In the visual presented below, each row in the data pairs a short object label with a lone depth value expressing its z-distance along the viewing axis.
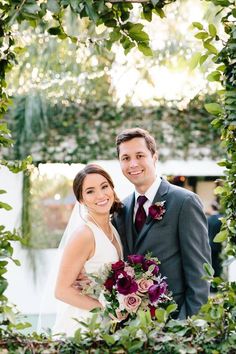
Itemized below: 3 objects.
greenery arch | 2.04
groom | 3.29
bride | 3.34
